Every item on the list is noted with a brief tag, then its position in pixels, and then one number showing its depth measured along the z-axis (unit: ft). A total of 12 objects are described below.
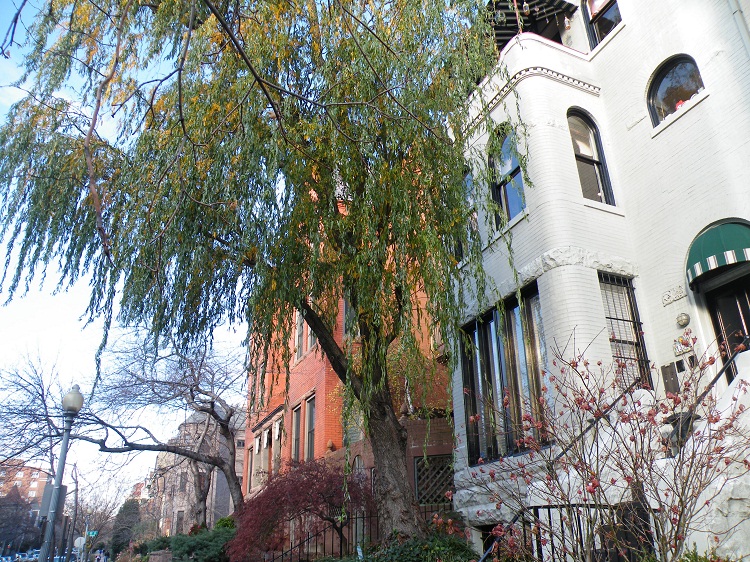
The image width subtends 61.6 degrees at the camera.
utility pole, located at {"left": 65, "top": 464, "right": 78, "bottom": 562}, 89.77
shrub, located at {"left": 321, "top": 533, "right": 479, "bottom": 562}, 26.40
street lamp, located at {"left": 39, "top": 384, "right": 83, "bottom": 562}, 33.14
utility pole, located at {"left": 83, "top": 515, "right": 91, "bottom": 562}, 136.30
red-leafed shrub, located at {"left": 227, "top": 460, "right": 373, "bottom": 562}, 39.11
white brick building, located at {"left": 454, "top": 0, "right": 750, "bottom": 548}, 28.86
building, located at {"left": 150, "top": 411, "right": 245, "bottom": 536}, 82.33
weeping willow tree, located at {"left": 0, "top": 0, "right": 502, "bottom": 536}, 28.12
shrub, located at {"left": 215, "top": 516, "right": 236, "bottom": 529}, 66.91
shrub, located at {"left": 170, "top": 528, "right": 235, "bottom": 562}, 52.95
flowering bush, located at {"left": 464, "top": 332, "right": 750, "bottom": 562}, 16.11
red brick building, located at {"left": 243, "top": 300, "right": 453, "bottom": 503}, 43.14
